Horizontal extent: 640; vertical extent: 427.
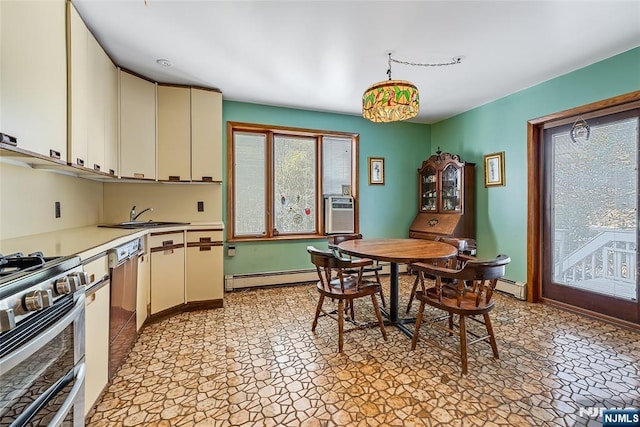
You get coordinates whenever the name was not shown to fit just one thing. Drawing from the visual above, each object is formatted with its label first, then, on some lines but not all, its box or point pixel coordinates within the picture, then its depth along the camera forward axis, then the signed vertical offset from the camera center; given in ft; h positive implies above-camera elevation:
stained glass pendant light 7.22 +2.91
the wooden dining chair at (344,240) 9.35 -1.03
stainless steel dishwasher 5.95 -1.98
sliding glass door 8.70 -0.09
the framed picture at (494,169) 12.22 +1.86
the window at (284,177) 12.91 +1.73
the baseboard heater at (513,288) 11.19 -3.09
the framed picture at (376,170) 14.96 +2.24
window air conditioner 13.96 -0.10
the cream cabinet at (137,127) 9.27 +2.91
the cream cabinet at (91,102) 6.32 +2.89
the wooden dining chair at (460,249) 8.69 -1.17
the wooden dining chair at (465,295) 6.17 -2.07
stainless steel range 2.82 -1.43
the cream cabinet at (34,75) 4.40 +2.44
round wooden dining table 7.17 -1.07
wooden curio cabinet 13.08 +0.68
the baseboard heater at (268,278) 12.50 -2.97
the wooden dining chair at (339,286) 7.34 -2.06
